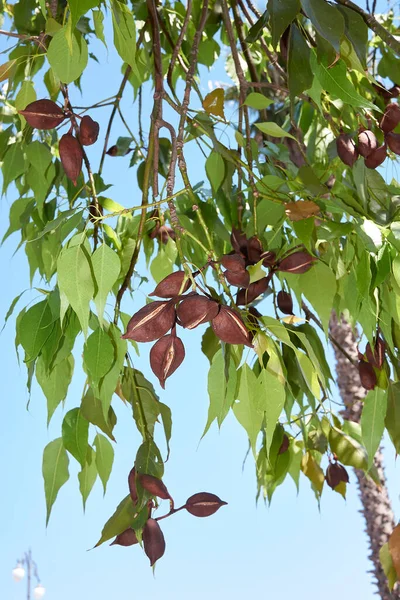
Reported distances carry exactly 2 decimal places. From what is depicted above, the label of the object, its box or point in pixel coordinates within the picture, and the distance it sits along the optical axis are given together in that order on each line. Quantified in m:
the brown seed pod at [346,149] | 0.74
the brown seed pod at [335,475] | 1.00
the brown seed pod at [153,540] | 0.68
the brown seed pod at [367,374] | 0.79
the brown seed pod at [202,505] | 0.68
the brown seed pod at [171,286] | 0.54
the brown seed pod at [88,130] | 0.69
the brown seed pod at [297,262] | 0.68
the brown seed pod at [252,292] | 0.68
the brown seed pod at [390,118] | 0.76
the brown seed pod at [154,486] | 0.68
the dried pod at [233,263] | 0.58
